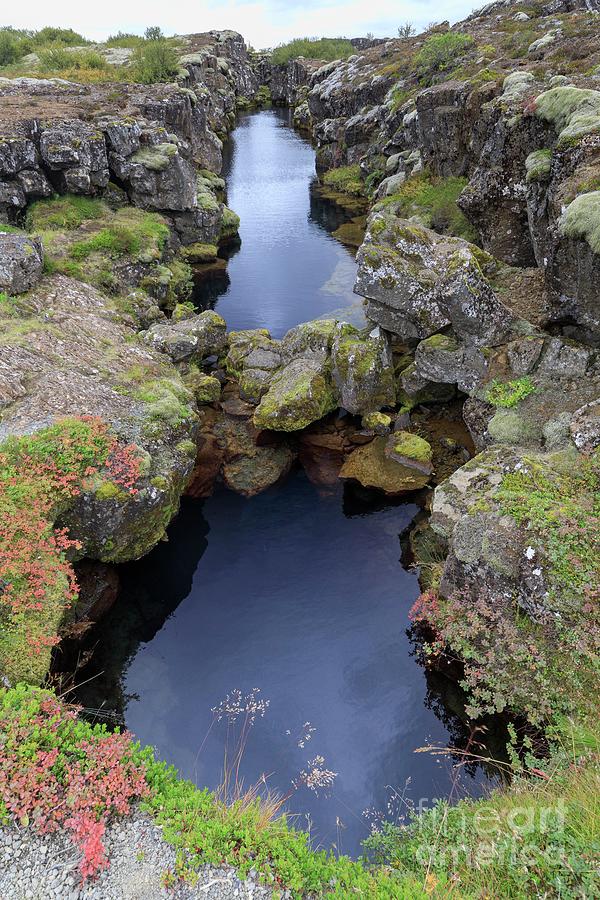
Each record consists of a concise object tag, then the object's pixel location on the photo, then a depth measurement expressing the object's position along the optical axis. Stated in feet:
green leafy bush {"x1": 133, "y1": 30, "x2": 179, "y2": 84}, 210.38
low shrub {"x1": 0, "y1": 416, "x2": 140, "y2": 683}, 41.73
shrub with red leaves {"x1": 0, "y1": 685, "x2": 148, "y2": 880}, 29.50
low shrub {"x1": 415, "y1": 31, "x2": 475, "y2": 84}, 157.57
